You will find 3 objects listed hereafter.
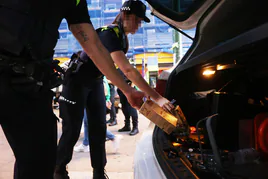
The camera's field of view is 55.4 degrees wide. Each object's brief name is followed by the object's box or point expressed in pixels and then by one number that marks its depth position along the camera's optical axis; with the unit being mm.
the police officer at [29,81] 973
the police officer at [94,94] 2041
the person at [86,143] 3998
